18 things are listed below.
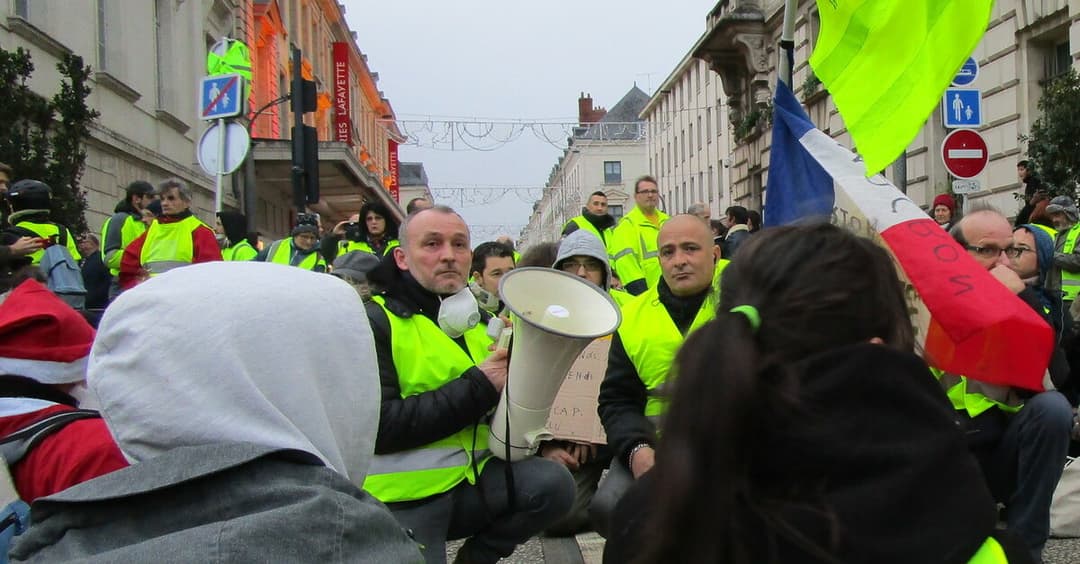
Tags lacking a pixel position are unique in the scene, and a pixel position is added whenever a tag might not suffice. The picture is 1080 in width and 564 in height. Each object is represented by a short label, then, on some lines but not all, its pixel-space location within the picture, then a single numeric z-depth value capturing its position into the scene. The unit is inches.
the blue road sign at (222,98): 323.0
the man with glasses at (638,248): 294.5
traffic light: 287.6
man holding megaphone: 122.2
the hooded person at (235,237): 345.4
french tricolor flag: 94.7
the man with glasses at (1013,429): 137.3
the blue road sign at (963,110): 396.5
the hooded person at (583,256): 204.8
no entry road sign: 363.6
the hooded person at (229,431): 49.5
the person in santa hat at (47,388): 78.2
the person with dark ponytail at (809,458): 48.1
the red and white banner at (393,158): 2643.9
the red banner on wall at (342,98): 1621.6
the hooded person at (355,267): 176.2
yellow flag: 120.2
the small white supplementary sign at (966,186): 358.3
